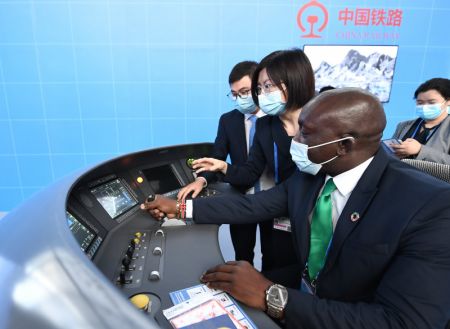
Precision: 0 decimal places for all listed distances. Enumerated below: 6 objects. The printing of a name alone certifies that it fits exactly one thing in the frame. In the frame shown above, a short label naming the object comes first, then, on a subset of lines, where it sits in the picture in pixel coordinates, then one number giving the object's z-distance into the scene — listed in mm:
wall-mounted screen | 3121
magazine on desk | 759
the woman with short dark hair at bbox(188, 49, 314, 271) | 1438
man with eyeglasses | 1806
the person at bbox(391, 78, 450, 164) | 1975
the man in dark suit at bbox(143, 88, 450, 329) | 739
